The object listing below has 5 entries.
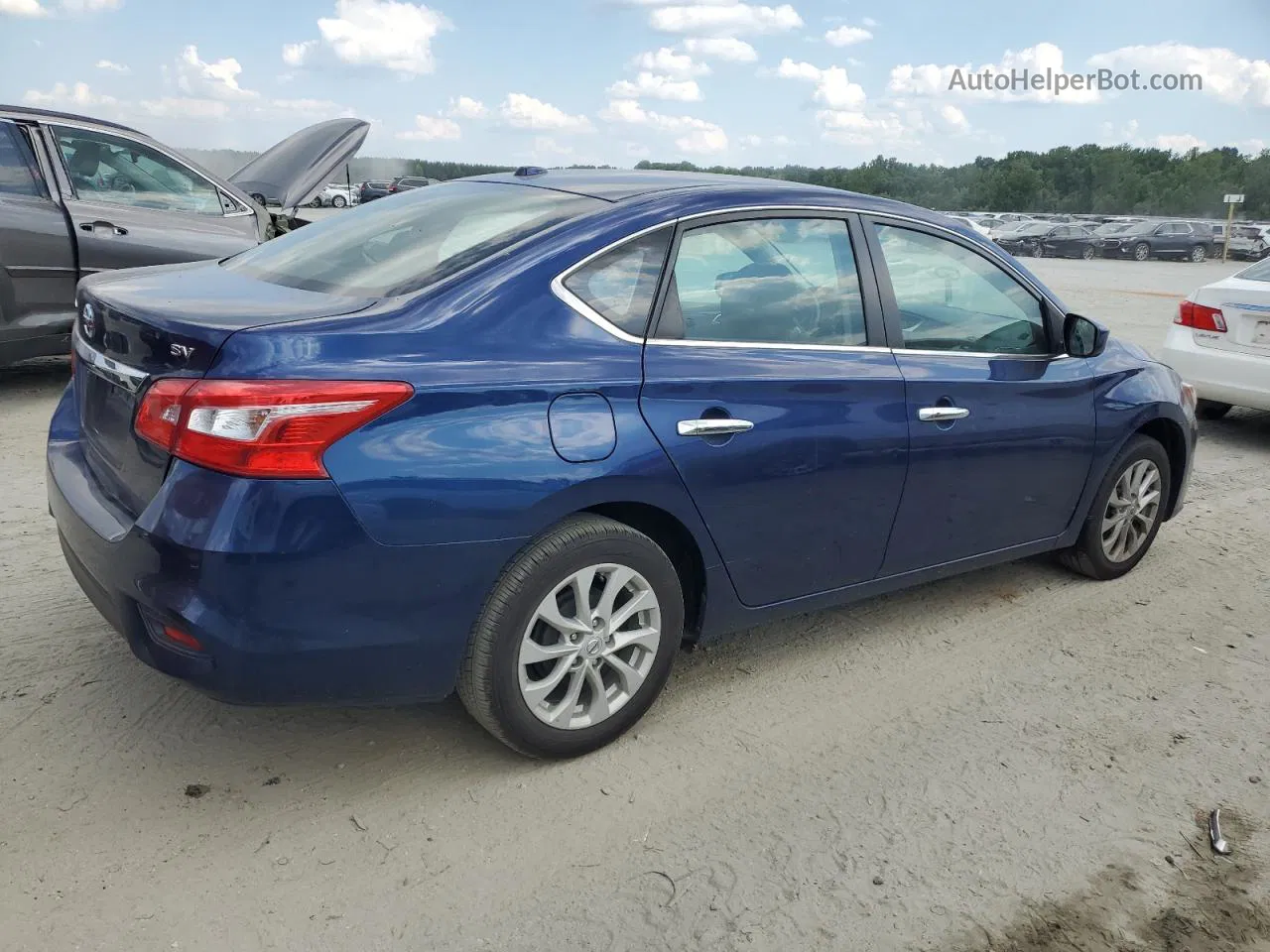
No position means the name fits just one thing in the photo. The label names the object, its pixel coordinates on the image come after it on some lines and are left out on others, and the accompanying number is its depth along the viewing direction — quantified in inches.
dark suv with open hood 259.1
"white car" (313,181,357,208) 1725.5
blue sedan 97.0
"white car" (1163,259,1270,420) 280.8
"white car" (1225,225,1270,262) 1483.8
